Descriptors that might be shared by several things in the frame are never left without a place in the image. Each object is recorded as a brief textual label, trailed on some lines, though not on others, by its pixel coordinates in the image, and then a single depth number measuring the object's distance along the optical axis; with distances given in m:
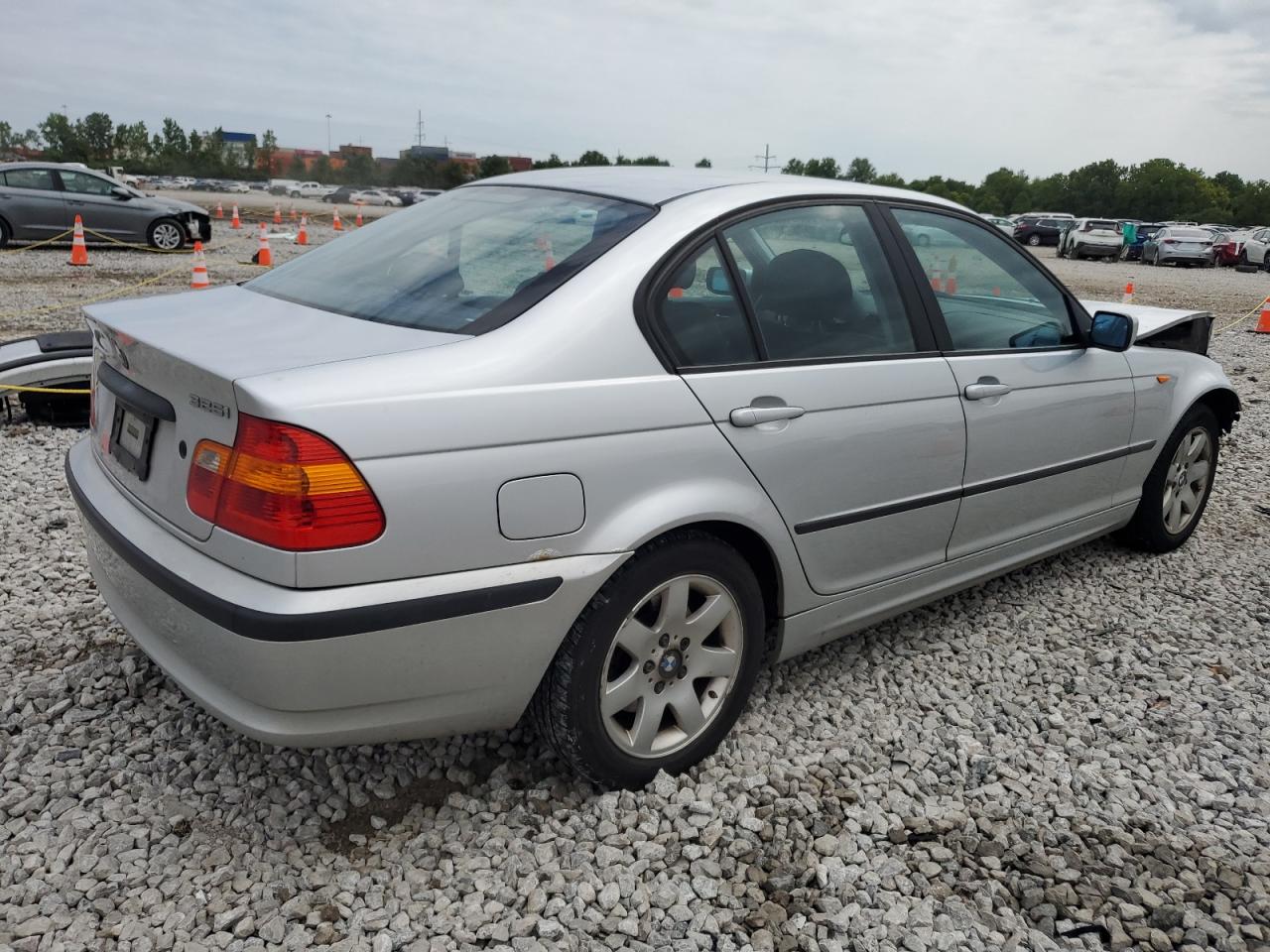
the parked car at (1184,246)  30.23
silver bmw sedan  2.12
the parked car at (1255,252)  30.04
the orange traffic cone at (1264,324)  13.27
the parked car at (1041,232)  40.38
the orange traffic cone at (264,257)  14.84
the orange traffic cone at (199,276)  10.46
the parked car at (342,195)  64.88
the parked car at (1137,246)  33.13
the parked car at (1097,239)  31.41
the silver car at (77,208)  16.06
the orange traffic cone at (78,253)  14.48
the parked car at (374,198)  61.87
